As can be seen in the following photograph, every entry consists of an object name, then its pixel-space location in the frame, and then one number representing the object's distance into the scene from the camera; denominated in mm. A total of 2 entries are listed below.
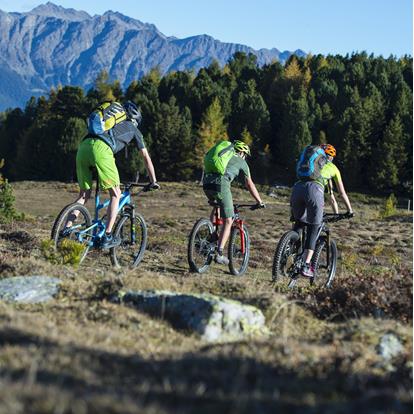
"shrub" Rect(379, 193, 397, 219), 50844
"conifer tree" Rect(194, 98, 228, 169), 81000
